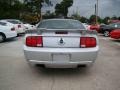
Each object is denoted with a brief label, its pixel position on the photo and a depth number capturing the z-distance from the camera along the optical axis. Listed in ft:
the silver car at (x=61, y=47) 8.08
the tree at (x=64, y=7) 110.02
